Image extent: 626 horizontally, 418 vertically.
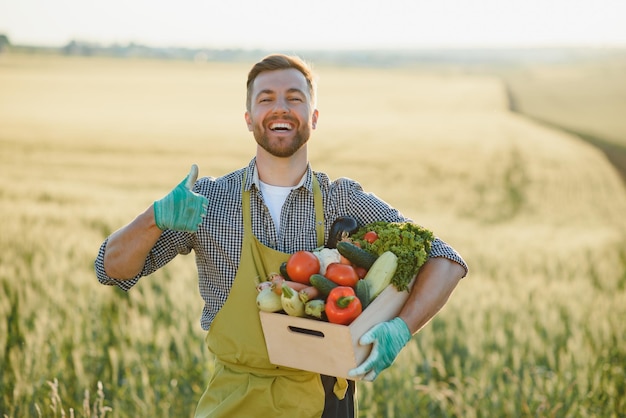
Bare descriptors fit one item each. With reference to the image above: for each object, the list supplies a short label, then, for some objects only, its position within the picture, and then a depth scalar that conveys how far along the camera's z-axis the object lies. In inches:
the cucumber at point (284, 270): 111.8
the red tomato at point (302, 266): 107.7
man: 112.5
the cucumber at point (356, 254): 110.3
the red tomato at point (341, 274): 108.1
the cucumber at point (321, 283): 104.7
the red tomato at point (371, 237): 115.6
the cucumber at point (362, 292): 108.0
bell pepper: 101.6
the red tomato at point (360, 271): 113.4
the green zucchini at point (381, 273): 109.4
